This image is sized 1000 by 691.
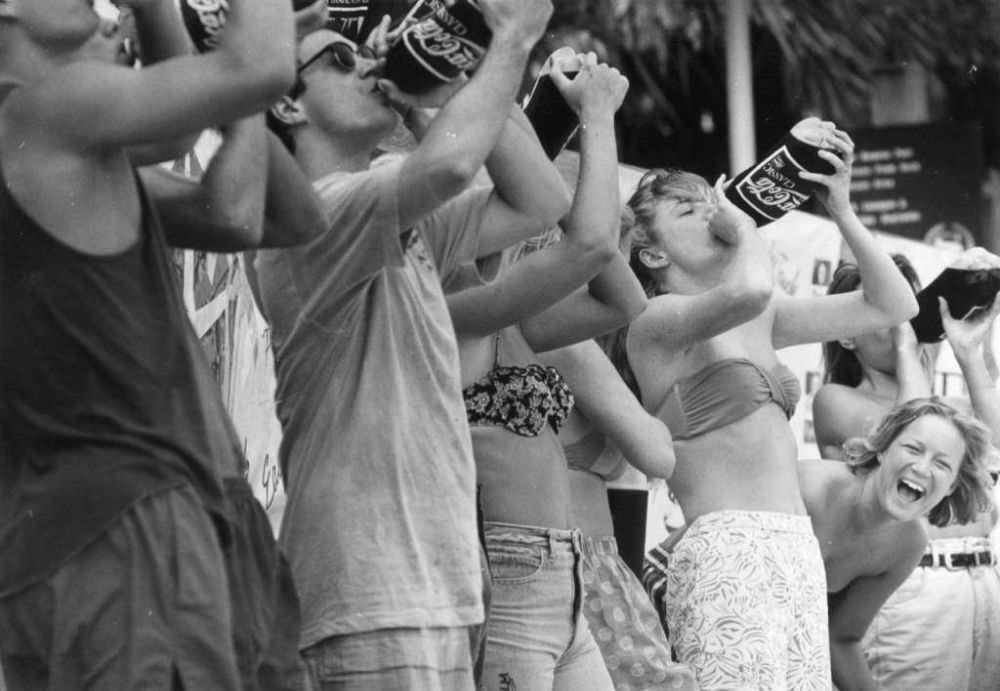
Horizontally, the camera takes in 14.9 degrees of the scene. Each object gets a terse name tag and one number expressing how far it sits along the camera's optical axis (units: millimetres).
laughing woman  10519
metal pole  18884
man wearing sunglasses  6126
